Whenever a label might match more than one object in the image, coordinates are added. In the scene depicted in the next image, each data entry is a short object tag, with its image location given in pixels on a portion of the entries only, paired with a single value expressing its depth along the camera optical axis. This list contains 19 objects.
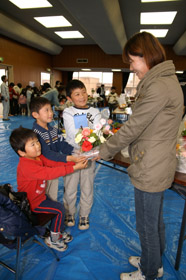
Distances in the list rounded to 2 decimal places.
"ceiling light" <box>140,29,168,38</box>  8.77
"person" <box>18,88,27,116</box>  8.87
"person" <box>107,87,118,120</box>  7.59
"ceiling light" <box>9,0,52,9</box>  6.34
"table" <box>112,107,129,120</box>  5.25
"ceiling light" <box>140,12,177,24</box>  6.84
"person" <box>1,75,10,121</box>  7.28
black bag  1.18
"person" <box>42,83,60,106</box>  5.22
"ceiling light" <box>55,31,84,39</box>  9.90
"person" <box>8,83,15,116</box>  8.69
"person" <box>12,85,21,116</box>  8.78
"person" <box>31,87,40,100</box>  8.90
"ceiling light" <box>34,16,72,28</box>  7.78
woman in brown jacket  0.96
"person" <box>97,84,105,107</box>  12.04
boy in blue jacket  1.63
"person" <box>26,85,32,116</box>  8.84
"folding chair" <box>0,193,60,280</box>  1.04
